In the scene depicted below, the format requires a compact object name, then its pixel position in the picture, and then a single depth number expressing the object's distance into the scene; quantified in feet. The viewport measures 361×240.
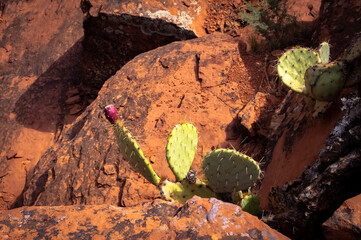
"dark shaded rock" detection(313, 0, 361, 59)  12.23
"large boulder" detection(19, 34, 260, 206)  12.43
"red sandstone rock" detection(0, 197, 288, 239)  6.46
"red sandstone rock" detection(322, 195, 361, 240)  5.94
